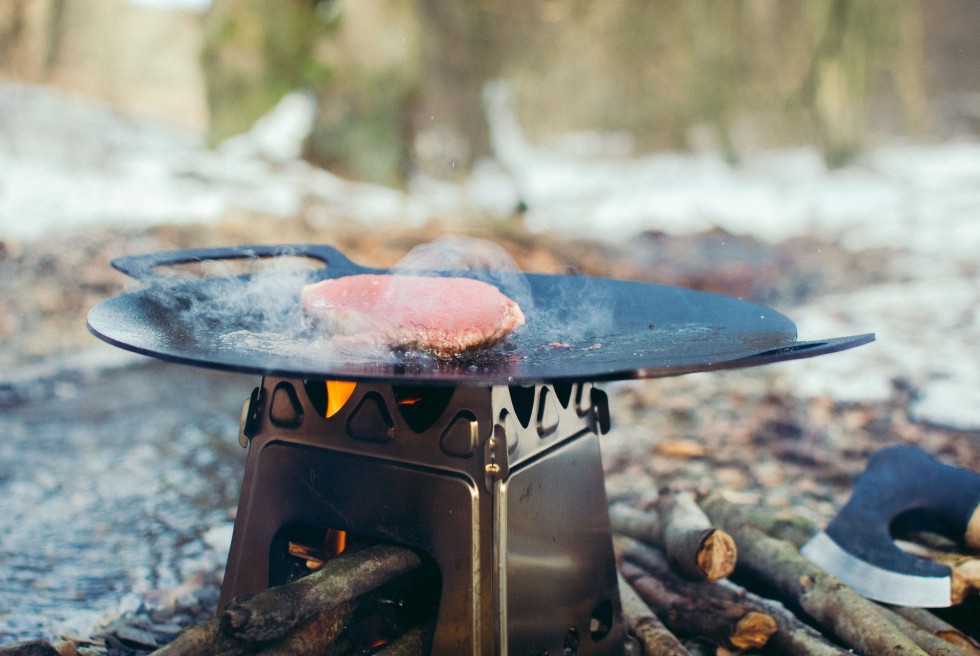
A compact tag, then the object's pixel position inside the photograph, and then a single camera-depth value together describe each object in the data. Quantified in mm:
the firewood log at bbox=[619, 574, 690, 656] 809
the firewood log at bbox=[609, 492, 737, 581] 842
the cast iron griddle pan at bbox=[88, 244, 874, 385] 686
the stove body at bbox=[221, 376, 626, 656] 730
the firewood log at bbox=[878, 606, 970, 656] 796
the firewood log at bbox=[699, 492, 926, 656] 796
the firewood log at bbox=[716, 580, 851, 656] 801
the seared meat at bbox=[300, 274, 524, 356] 759
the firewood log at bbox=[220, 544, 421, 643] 706
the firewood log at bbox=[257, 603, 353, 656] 735
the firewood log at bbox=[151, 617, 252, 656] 703
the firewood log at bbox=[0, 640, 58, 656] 776
